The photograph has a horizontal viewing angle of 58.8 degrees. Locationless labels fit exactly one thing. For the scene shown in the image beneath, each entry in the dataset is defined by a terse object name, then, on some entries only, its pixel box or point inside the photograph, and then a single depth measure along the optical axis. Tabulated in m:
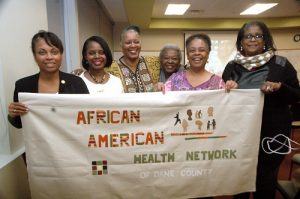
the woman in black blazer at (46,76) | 1.53
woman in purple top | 1.74
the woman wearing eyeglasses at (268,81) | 1.73
